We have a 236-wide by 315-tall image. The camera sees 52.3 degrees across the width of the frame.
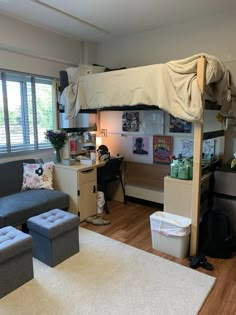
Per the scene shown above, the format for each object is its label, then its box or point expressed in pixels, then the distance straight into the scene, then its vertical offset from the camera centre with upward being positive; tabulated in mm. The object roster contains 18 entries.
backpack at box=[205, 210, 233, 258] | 2367 -1088
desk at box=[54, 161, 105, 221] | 3141 -775
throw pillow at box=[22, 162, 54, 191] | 3152 -654
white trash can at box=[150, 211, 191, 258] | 2348 -1066
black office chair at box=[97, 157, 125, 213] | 3442 -652
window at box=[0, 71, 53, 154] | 3197 +226
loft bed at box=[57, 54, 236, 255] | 2160 +379
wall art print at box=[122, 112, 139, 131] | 3748 +93
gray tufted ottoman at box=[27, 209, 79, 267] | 2207 -1030
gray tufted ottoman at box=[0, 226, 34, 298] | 1853 -1061
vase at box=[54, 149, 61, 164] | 3375 -398
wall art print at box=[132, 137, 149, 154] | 3725 -281
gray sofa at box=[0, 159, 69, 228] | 2523 -838
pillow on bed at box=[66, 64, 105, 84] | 3303 +776
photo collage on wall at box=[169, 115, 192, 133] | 3301 +12
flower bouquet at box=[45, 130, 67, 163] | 3271 -149
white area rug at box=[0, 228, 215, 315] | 1749 -1299
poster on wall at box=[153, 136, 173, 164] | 3508 -327
